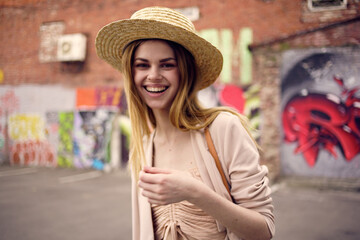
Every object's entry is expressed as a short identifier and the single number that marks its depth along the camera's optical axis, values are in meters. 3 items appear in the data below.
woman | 1.18
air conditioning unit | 11.20
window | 8.23
